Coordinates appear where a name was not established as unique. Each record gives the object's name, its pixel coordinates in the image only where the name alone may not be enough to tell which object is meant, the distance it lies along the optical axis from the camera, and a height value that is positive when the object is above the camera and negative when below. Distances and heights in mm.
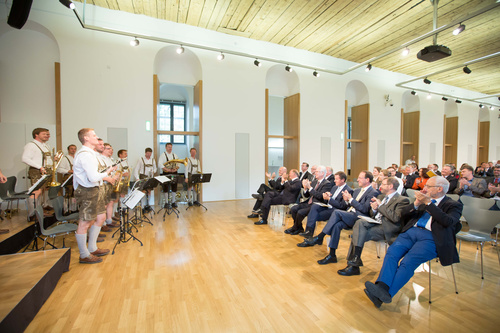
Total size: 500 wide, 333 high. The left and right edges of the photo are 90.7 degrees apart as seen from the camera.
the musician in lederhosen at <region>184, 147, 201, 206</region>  7160 -278
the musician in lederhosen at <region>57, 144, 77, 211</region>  5727 -264
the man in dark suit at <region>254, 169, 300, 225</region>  5146 -803
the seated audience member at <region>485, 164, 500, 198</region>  4578 -553
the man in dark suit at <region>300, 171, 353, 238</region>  3906 -759
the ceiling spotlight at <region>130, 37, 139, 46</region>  6283 +2967
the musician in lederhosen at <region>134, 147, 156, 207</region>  6484 -230
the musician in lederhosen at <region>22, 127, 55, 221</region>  4480 -21
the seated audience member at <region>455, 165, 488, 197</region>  4983 -546
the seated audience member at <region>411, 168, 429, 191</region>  5831 -525
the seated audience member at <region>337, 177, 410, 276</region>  3010 -850
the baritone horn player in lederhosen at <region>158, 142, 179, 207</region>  6391 -281
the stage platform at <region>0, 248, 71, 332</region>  1951 -1184
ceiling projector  5402 +2352
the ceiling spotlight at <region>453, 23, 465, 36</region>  5578 +2935
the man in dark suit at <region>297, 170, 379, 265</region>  3395 -775
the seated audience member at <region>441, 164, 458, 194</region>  5352 -390
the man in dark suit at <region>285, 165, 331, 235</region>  4363 -749
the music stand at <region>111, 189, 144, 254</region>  3709 -677
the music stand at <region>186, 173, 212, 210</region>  5986 -503
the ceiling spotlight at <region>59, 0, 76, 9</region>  5077 +3191
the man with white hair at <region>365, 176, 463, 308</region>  2400 -855
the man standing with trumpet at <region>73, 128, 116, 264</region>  3066 -391
